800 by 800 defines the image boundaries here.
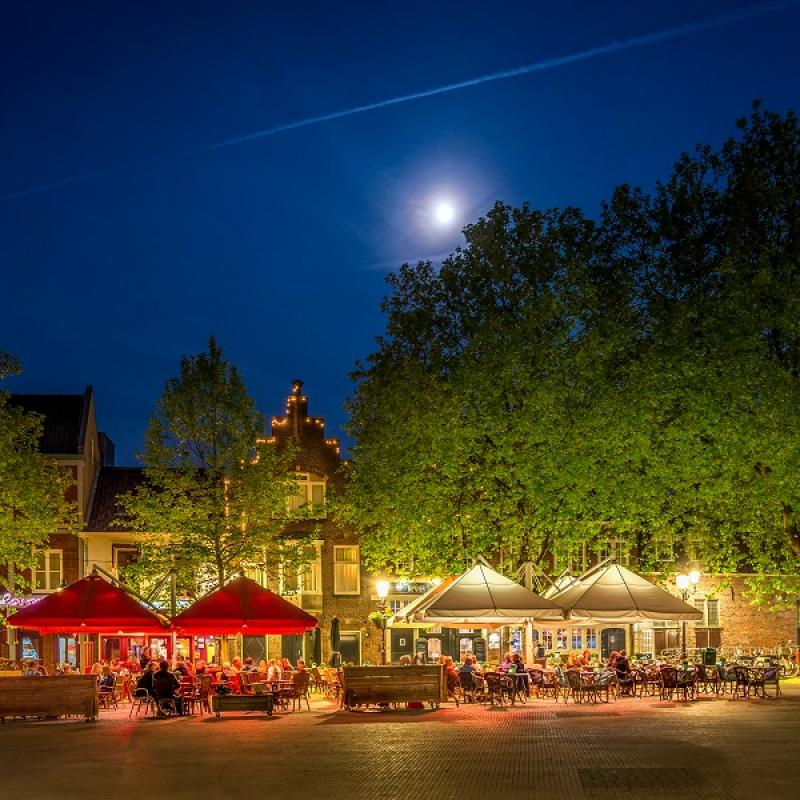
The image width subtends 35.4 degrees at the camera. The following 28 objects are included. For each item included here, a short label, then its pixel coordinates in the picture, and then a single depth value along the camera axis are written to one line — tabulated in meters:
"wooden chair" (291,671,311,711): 30.15
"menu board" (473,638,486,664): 52.34
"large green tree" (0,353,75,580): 37.12
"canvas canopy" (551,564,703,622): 29.86
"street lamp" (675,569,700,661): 35.62
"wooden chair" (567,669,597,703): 30.45
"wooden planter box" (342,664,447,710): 28.53
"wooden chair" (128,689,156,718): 28.89
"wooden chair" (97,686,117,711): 31.65
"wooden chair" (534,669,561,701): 31.39
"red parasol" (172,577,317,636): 29.12
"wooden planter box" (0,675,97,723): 28.30
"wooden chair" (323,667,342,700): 33.66
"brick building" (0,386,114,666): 50.19
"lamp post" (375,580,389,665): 38.00
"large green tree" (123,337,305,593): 40.50
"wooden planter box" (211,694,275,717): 27.50
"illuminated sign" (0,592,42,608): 45.19
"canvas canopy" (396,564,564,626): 29.09
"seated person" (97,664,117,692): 31.66
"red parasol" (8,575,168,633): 30.20
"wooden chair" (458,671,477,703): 30.48
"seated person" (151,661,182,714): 28.64
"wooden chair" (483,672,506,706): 30.05
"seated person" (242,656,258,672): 33.16
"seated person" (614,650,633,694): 31.62
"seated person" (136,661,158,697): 29.20
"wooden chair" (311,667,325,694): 36.06
